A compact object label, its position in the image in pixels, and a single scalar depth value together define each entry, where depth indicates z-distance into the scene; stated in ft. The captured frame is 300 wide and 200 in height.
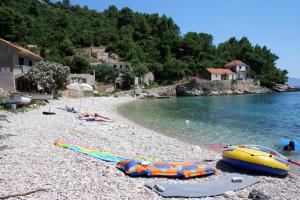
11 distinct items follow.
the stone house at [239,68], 282.15
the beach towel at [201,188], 24.90
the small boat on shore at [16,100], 71.97
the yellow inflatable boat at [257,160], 33.08
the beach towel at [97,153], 33.60
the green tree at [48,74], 106.63
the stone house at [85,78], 172.78
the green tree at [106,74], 202.69
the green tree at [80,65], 204.13
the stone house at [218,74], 259.45
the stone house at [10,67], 105.60
